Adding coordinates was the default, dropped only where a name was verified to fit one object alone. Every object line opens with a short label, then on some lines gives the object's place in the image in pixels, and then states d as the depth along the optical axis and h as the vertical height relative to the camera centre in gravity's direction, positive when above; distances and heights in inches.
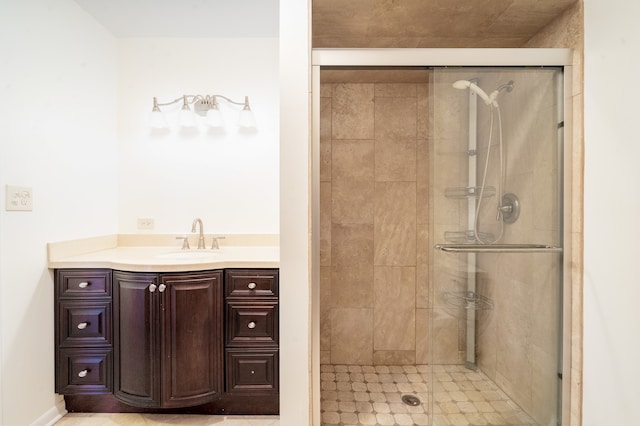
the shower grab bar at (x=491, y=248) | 56.2 -7.3
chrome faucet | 84.6 -6.6
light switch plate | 59.0 +2.3
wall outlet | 88.6 -4.1
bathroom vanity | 63.9 -27.8
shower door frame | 51.8 +16.3
